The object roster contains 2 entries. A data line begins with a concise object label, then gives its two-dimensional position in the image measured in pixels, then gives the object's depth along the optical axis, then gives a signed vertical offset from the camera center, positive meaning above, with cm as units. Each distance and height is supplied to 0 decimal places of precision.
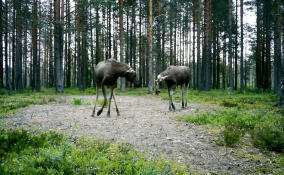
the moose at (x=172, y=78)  1012 +47
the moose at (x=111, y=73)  780 +58
